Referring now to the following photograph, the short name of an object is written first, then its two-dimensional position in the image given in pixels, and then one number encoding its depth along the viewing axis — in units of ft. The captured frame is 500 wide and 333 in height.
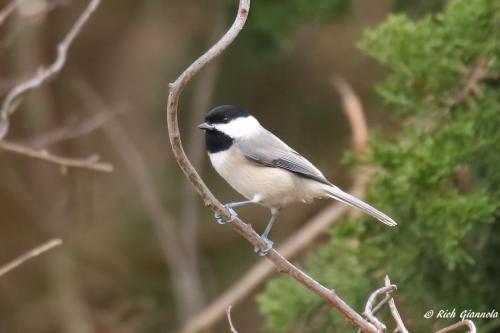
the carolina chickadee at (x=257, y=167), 18.67
